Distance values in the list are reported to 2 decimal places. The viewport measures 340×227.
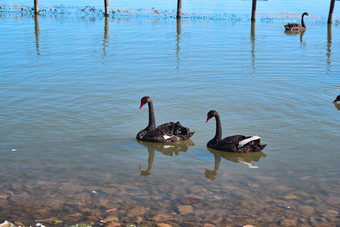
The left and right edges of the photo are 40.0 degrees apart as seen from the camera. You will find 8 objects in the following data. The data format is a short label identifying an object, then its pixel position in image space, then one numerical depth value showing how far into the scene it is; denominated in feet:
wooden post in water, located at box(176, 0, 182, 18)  108.47
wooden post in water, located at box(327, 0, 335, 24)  102.17
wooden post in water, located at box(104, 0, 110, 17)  109.91
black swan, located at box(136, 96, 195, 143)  31.42
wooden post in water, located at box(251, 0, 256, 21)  105.12
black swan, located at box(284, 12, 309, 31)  90.53
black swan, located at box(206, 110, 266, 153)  28.86
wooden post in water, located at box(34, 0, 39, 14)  111.34
